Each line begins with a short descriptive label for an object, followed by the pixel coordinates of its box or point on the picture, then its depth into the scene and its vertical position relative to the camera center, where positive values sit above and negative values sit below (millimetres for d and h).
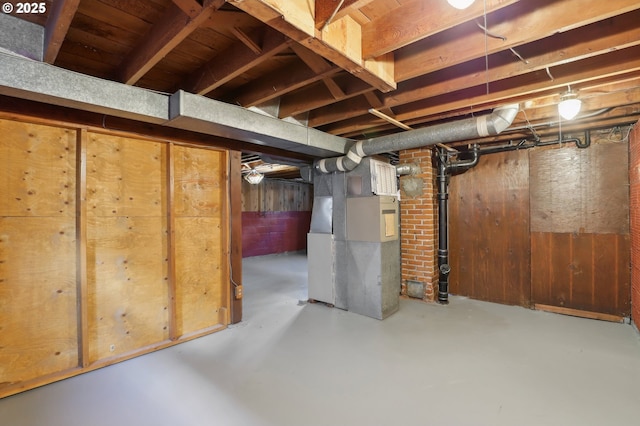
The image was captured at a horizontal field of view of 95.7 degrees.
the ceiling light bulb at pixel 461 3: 1171 +848
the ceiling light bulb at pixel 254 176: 6395 +847
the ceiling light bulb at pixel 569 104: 2206 +812
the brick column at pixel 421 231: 3855 -254
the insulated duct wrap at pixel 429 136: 2496 +740
